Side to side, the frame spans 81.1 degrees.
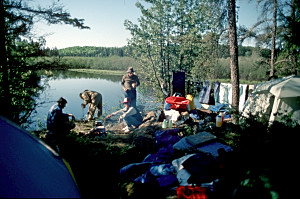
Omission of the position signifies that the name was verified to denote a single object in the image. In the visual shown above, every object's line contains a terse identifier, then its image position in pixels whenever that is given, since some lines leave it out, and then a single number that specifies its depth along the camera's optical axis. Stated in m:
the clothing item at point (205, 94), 10.11
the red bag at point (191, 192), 2.20
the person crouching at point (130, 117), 7.24
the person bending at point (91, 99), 8.73
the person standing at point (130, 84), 8.05
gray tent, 5.09
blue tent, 1.50
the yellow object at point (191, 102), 7.65
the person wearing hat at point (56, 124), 4.48
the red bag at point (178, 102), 7.23
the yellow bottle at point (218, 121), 5.80
